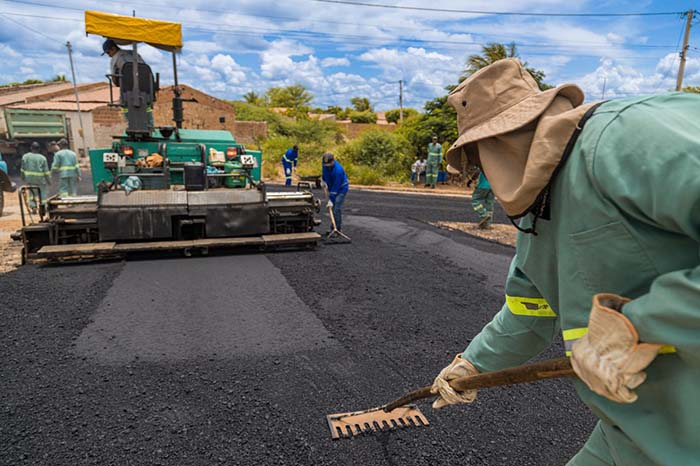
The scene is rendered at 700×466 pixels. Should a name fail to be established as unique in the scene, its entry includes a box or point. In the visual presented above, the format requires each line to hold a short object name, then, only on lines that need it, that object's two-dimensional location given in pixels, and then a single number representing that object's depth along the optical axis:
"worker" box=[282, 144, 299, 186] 12.00
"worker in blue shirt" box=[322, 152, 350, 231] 6.90
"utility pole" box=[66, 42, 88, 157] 19.19
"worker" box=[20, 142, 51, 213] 8.52
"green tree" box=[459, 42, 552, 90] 14.76
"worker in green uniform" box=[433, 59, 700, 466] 0.83
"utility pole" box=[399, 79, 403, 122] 37.92
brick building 19.98
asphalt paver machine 5.26
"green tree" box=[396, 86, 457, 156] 15.66
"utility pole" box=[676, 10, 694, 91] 16.45
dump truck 13.66
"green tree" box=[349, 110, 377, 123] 38.38
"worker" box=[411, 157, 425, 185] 15.29
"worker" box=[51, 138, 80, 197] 8.57
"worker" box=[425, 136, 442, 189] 13.88
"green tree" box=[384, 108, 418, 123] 39.88
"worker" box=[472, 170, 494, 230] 7.50
